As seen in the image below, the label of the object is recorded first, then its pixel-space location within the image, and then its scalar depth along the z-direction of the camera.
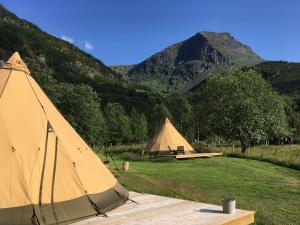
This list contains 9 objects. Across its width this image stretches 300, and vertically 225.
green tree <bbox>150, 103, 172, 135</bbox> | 55.32
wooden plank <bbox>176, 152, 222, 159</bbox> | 18.58
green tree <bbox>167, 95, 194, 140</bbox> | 50.39
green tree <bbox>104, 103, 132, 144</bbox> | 44.81
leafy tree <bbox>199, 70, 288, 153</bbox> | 22.20
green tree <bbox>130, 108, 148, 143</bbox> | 47.94
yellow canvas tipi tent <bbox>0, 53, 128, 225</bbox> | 4.60
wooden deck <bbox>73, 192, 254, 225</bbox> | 4.54
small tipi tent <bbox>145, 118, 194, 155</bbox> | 20.71
